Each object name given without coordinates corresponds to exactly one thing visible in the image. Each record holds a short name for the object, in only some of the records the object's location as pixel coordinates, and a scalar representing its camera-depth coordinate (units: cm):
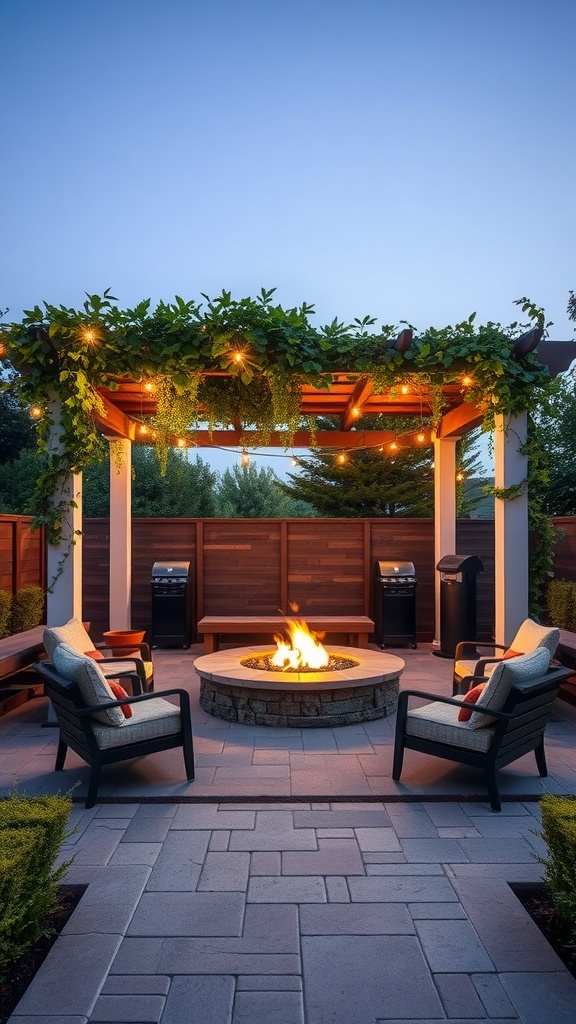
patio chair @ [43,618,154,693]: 410
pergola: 525
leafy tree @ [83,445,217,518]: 1895
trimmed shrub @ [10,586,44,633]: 664
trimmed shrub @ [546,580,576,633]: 611
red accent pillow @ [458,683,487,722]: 365
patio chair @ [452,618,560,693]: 398
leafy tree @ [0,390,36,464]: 1634
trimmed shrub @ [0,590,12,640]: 623
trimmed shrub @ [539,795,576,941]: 202
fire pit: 480
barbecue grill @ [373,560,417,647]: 841
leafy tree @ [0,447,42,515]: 1706
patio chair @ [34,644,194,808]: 348
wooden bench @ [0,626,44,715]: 489
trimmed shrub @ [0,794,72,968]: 189
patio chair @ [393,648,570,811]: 343
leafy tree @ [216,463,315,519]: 2058
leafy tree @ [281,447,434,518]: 1777
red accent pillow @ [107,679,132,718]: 373
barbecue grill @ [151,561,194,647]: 834
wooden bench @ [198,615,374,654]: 729
